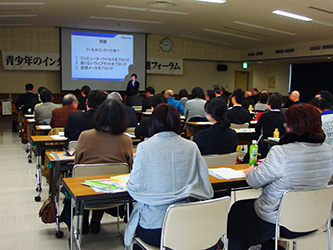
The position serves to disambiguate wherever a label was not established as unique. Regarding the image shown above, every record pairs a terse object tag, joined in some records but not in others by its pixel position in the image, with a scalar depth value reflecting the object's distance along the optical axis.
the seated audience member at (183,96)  8.44
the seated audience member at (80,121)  3.71
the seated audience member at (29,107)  7.60
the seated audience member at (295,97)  6.74
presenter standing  12.59
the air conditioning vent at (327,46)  11.98
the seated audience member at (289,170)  2.20
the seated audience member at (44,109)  6.18
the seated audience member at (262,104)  7.34
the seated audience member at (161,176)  1.99
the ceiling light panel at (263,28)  11.07
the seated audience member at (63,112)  5.07
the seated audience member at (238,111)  5.89
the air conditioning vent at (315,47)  12.40
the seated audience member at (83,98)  7.38
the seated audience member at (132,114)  4.76
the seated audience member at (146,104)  8.01
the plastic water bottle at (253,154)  2.93
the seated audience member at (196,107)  6.86
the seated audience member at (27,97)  8.34
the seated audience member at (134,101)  9.66
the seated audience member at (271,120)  5.04
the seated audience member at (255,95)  10.52
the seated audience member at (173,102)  7.92
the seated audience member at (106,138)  2.84
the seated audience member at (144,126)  4.47
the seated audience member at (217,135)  3.29
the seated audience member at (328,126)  3.91
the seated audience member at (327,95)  4.80
